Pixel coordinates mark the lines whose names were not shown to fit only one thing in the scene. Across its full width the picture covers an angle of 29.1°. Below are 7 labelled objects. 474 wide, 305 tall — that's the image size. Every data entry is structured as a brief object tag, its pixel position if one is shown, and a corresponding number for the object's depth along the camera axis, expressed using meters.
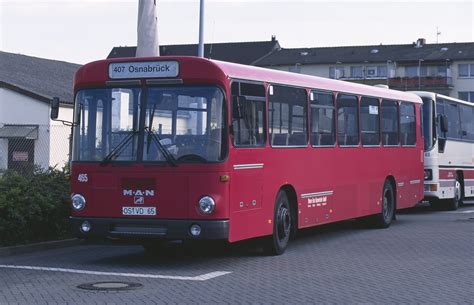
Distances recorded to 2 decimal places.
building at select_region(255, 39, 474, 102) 101.56
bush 14.91
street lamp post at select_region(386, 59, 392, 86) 105.44
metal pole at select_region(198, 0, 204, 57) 27.75
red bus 12.63
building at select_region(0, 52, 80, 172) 30.66
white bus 25.14
